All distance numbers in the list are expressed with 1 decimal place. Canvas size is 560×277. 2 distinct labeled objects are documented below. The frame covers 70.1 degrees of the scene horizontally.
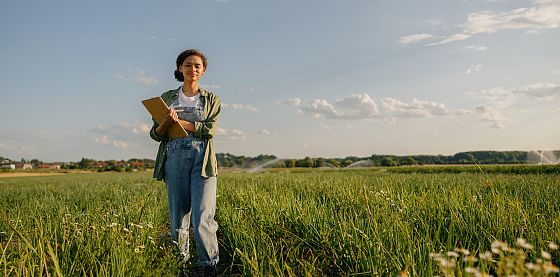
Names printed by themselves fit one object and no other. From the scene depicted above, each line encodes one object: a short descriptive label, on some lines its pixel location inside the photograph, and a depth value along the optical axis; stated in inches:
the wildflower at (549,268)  54.9
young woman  154.7
